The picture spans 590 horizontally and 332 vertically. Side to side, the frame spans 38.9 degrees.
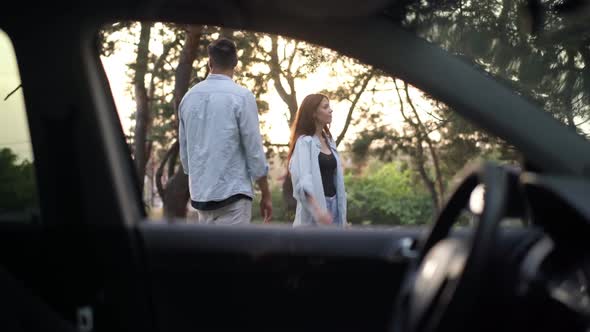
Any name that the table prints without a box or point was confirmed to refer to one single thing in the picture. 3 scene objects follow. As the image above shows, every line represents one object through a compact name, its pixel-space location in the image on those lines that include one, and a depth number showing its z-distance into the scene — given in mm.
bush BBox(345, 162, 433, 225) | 7160
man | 4176
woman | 4625
